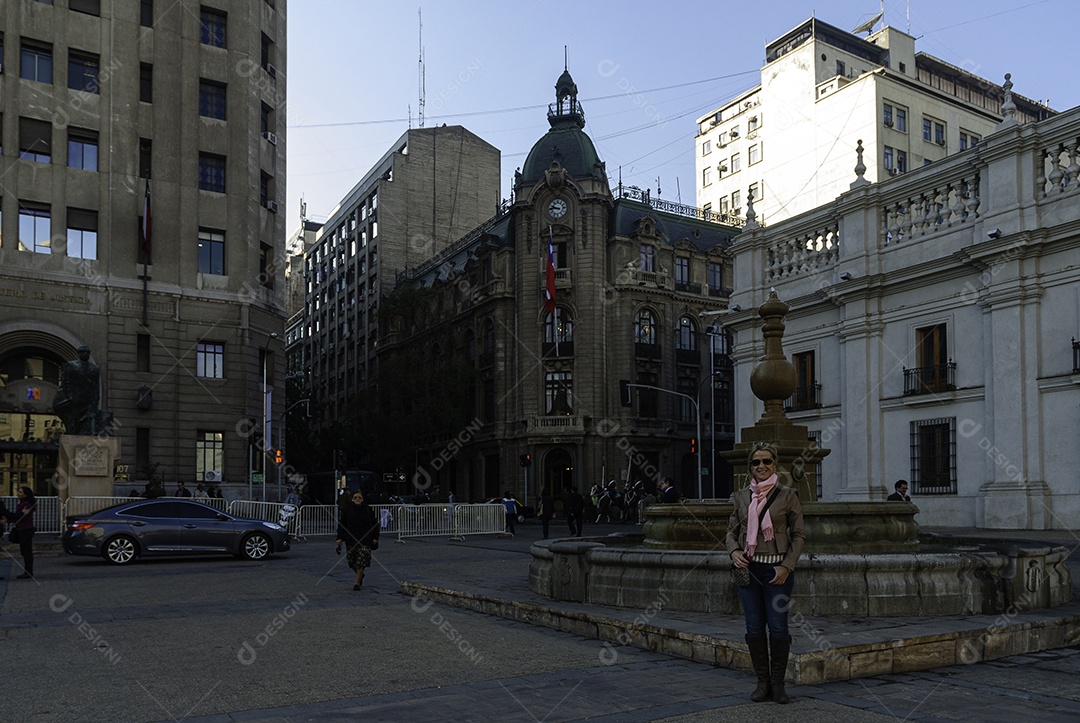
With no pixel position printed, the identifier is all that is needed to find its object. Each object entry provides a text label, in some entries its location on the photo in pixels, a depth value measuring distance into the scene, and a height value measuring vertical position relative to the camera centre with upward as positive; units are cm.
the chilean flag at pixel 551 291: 5134 +685
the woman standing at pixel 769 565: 662 -100
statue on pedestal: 2780 +66
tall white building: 6519 +2181
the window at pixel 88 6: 3947 +1693
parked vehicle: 2019 -240
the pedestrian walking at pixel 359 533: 1473 -173
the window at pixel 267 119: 4575 +1423
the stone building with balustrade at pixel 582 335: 5478 +496
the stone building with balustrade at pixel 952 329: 2512 +264
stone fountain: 941 -151
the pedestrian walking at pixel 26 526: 1697 -183
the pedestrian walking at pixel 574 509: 2781 -258
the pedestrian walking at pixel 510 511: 3203 -304
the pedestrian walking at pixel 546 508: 2817 -257
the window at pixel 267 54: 4581 +1737
